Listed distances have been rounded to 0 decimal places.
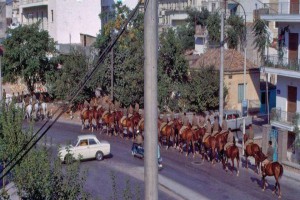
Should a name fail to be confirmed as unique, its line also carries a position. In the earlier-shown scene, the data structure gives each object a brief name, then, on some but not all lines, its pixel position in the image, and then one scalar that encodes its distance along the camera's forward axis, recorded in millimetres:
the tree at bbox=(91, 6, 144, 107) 37156
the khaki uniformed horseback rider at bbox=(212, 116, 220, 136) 25655
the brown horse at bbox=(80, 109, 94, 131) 32438
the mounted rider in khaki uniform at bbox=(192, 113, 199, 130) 27027
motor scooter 26405
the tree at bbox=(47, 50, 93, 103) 38188
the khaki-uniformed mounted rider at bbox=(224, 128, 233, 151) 23938
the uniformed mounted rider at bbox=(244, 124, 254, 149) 23872
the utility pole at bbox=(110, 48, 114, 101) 37812
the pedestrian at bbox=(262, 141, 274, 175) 20875
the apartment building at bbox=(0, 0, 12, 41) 72875
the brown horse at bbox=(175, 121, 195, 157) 26703
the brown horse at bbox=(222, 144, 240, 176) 23500
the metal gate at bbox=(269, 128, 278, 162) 25828
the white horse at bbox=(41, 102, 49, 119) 36719
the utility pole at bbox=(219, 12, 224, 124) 27656
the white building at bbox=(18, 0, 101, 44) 58531
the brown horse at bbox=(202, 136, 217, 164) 24978
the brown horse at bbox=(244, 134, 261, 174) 23156
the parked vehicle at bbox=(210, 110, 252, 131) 33438
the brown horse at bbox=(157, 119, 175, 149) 27839
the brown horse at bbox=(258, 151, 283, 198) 20297
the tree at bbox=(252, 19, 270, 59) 35531
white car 25503
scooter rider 26078
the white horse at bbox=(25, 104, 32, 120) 34253
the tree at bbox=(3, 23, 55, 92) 40975
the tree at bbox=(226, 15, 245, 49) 52469
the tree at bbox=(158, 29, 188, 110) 38719
